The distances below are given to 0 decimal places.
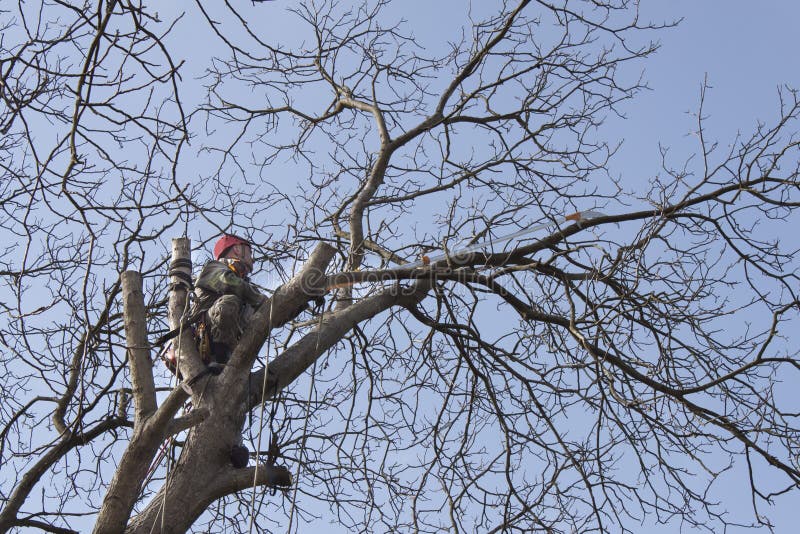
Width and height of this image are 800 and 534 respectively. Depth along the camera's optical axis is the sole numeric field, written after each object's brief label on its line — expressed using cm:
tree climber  1049
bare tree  912
